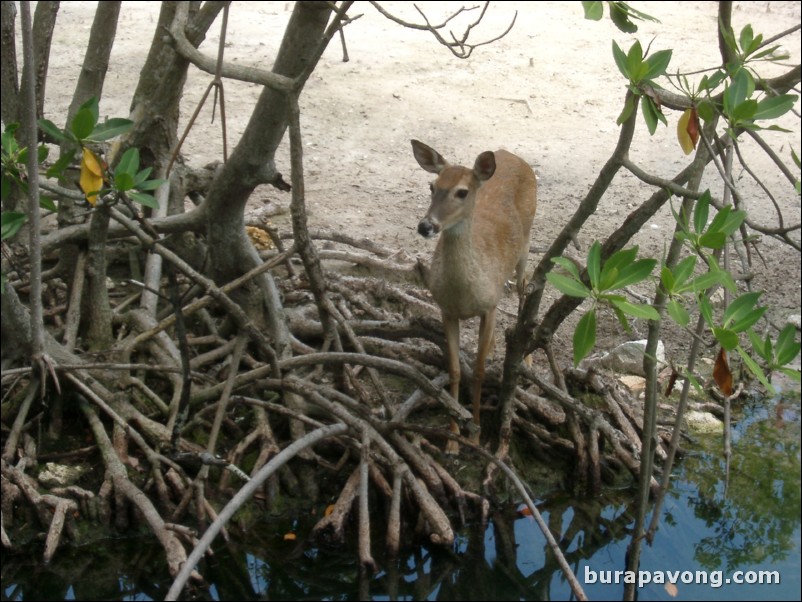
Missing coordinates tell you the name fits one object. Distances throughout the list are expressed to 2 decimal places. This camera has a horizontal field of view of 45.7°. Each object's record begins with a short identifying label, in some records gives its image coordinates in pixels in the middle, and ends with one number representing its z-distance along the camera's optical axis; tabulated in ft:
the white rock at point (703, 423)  20.42
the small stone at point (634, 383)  21.48
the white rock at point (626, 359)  22.04
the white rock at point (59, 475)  16.56
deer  17.94
